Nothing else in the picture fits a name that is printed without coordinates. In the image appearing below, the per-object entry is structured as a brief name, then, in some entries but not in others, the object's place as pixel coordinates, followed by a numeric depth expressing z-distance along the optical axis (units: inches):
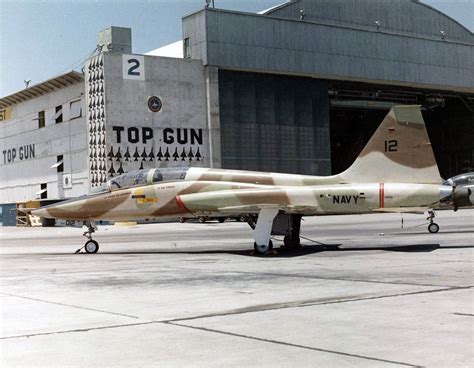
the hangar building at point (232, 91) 2252.7
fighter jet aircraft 700.7
